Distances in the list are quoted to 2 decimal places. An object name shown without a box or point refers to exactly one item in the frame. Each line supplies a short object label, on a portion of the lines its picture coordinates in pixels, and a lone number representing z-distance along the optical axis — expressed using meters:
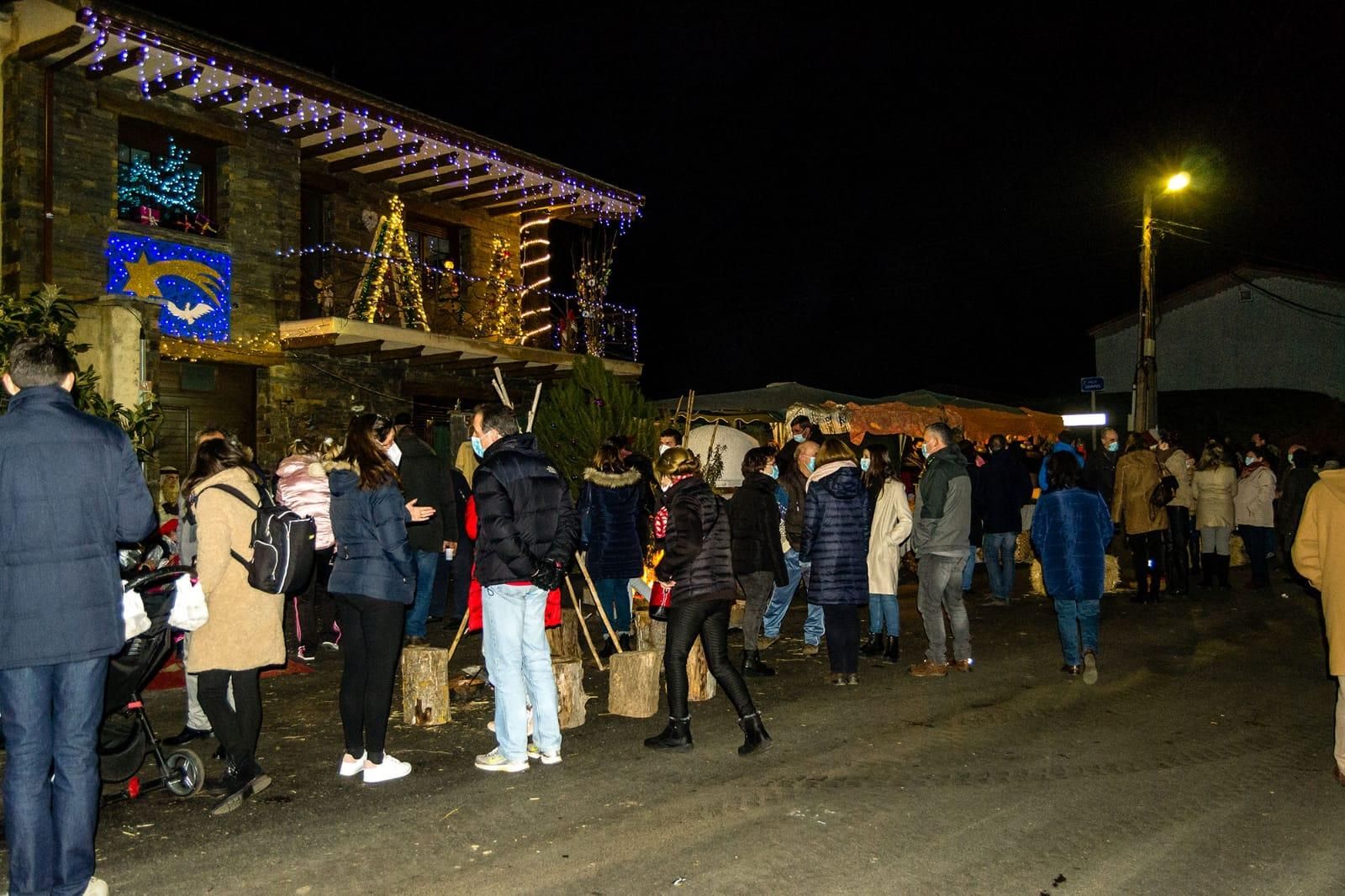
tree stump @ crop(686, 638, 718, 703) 7.98
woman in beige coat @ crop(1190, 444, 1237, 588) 14.02
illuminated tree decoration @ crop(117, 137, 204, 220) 13.71
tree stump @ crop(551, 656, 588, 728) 7.05
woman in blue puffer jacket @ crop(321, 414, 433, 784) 5.78
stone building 12.46
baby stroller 5.25
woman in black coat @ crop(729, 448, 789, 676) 8.84
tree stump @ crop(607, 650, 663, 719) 7.39
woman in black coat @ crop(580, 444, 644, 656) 9.77
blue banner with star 13.39
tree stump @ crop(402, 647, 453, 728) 7.15
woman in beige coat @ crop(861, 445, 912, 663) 9.44
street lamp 21.73
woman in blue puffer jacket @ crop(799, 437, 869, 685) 8.27
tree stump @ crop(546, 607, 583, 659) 8.53
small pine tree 14.59
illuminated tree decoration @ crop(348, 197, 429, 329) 16.34
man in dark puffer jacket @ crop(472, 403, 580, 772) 5.91
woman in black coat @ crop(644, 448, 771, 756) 6.47
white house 37.59
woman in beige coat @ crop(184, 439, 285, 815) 5.43
